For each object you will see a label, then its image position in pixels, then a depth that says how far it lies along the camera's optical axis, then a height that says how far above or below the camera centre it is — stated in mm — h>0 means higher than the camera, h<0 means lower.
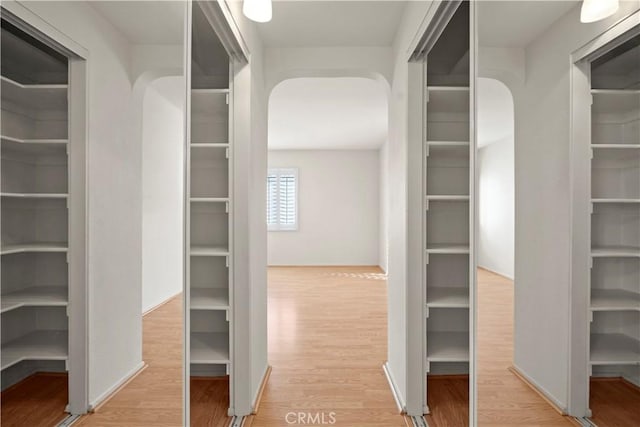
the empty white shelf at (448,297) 1737 -436
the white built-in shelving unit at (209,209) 1540 +10
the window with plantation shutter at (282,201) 9320 +245
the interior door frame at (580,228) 600 -28
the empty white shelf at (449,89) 1700 +621
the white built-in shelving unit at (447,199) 1781 +61
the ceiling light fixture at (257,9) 1902 +1028
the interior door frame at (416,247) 2189 -211
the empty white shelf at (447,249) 1783 -193
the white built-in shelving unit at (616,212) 476 -1
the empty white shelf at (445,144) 1817 +352
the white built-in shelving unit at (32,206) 454 +6
